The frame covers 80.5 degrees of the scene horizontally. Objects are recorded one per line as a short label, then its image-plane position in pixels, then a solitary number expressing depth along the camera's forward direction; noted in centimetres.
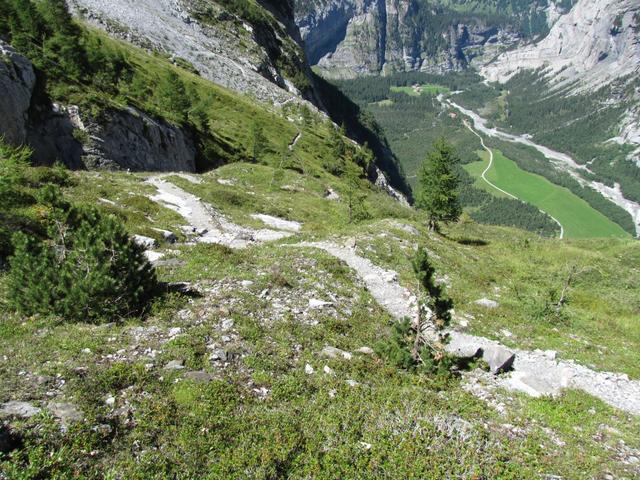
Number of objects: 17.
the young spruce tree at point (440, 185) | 3850
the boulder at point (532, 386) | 1274
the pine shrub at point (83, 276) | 1207
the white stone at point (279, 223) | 3377
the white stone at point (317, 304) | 1648
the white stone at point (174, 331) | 1225
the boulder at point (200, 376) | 1024
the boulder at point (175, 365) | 1056
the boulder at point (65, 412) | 805
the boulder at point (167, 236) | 2334
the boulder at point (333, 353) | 1295
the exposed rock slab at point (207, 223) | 2739
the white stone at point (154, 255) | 1955
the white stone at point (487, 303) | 2080
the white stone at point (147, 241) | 2132
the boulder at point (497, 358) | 1402
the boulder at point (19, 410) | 779
